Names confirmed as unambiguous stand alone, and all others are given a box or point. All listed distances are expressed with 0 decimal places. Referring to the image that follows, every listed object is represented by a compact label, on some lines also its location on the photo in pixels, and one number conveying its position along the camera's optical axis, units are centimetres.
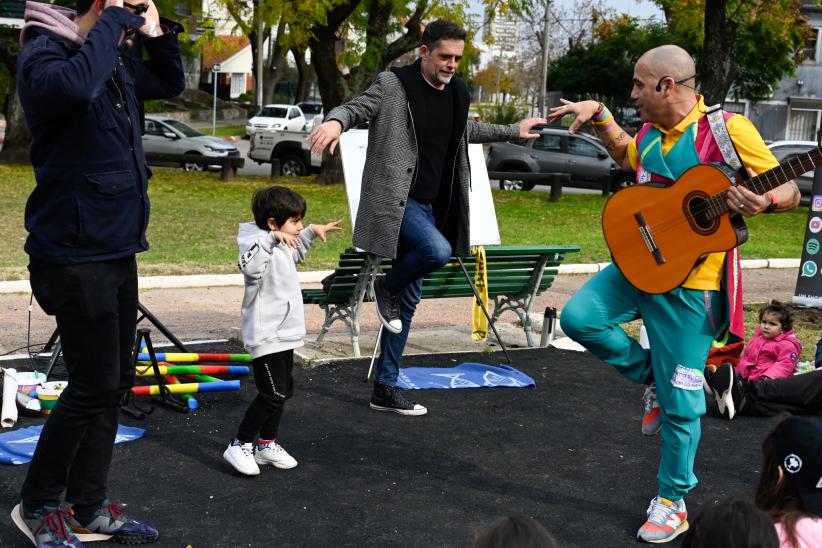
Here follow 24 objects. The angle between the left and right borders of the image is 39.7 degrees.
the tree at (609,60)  4909
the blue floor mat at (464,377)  730
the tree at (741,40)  2331
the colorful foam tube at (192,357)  704
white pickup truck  2825
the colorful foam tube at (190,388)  645
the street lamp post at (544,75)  4657
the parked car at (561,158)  2838
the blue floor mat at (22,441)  538
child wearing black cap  326
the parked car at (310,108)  4912
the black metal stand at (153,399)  625
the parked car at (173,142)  3036
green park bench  788
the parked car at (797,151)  2547
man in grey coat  634
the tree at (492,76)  7650
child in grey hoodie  527
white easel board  793
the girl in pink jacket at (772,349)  734
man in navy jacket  398
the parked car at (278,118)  4388
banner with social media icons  1082
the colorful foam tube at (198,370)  671
